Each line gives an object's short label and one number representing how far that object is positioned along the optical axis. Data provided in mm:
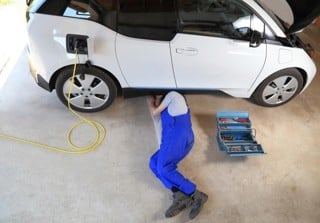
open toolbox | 2615
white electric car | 2428
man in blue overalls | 2244
